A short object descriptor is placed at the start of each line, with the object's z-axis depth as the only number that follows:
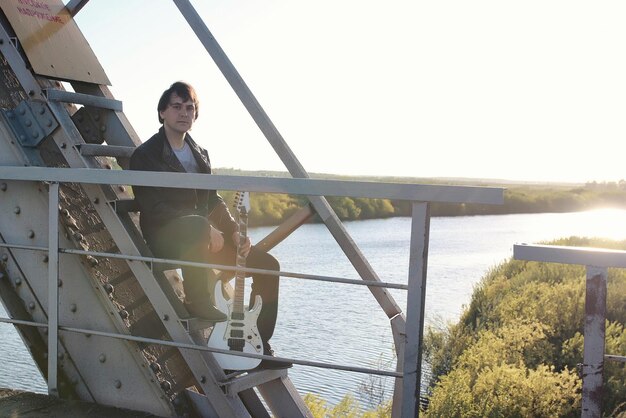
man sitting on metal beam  3.53
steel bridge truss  3.54
